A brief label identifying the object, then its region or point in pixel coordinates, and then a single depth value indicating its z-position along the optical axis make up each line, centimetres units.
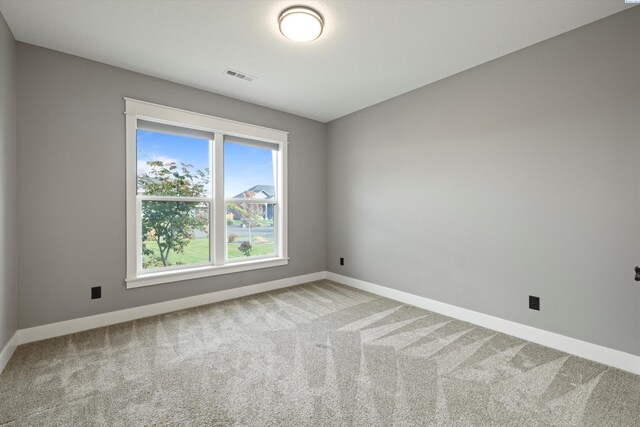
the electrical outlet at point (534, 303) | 253
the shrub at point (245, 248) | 399
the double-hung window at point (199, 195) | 314
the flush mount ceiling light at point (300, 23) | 210
